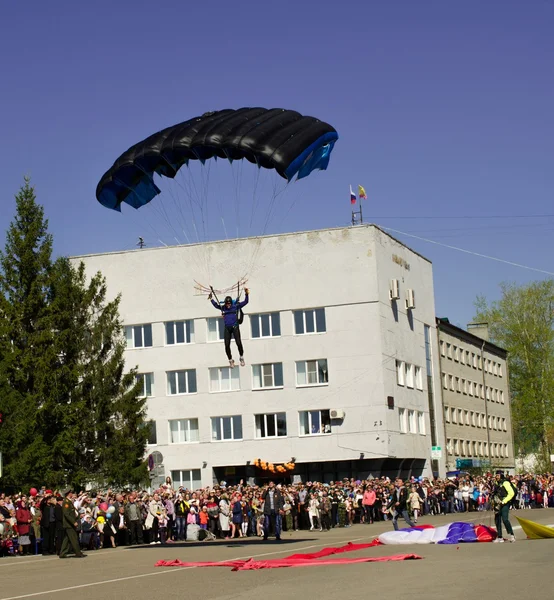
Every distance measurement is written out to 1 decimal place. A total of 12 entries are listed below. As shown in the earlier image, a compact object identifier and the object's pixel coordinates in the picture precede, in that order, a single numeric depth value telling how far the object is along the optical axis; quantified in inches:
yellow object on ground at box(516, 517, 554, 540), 873.5
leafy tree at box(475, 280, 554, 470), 3038.9
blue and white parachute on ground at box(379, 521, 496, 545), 861.8
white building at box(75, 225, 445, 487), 2105.1
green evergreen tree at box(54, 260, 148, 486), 1740.9
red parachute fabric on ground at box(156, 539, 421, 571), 698.2
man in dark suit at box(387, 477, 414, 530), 1079.6
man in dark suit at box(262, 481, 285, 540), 1074.7
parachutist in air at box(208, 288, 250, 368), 1081.4
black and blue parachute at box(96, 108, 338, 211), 1038.4
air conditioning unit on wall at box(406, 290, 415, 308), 2278.3
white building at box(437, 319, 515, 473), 2657.5
